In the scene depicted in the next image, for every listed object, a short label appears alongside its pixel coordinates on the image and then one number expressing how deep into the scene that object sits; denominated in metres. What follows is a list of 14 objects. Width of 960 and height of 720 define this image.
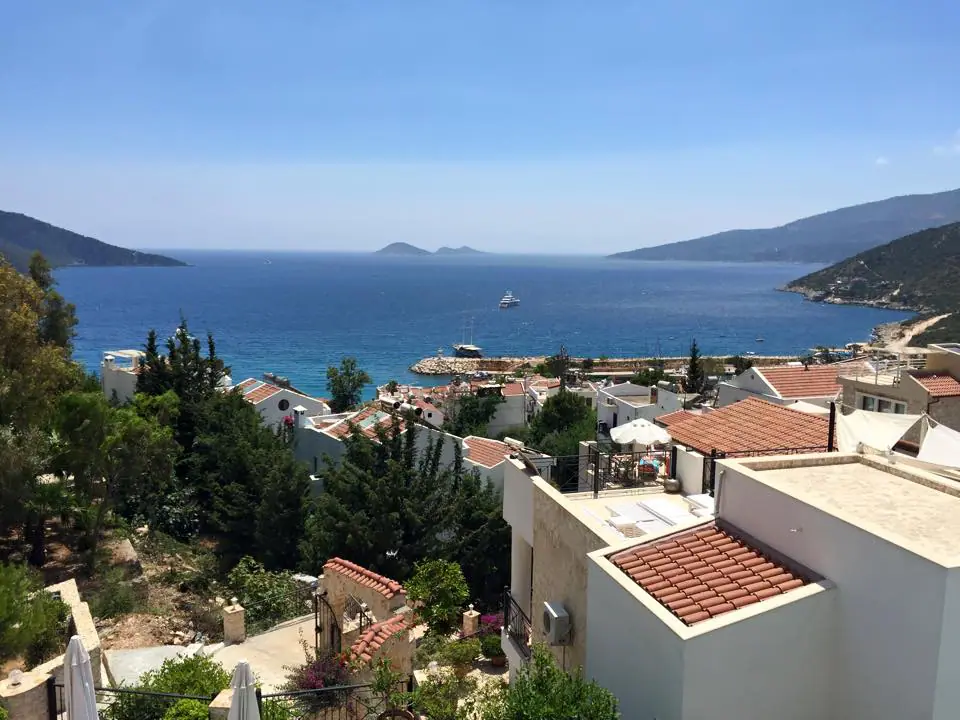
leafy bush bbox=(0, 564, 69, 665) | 8.92
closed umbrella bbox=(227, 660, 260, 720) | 5.95
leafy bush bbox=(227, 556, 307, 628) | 14.04
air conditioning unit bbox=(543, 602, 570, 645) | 7.39
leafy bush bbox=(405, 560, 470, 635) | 12.87
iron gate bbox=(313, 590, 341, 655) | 11.48
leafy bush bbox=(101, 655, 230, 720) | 7.67
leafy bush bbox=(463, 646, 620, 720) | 5.19
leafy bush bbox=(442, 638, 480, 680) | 11.04
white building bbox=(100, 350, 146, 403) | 33.19
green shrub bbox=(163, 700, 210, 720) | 7.14
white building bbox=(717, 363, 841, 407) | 23.97
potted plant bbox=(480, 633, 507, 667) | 11.74
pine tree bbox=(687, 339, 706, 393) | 48.54
